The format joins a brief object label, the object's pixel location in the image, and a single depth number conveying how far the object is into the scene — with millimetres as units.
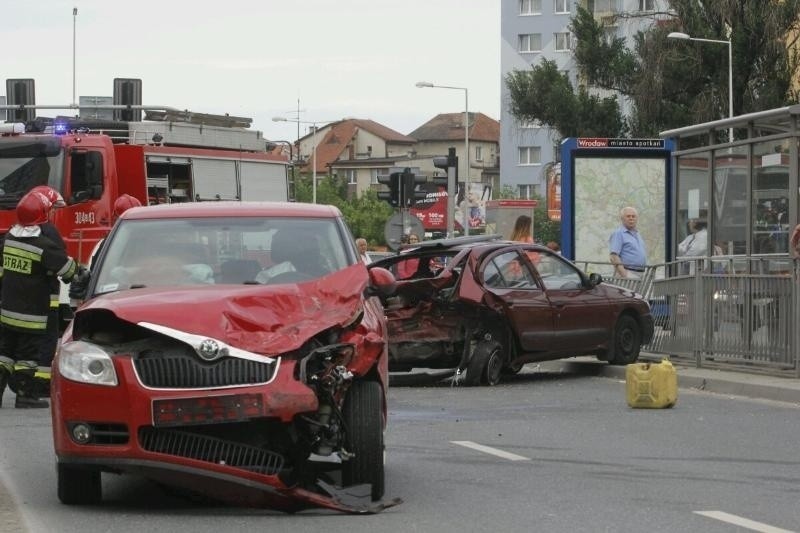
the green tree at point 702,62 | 46344
